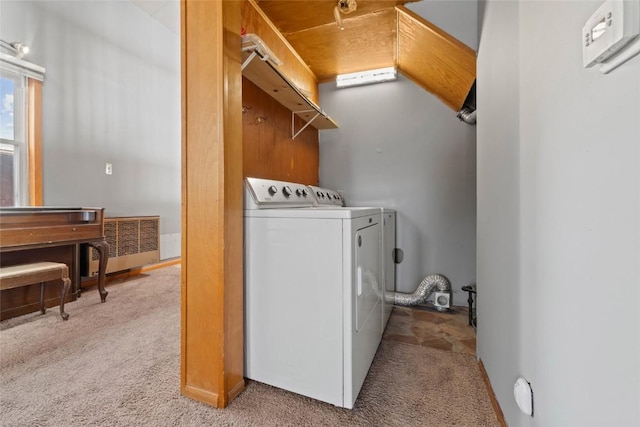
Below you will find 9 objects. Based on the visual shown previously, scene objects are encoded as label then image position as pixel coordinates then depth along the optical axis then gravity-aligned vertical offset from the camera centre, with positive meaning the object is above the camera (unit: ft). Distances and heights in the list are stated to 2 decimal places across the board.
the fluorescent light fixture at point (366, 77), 8.86 +4.59
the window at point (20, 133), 7.89 +2.37
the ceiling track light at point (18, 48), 7.82 +4.84
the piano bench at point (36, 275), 5.87 -1.56
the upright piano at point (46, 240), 6.52 -0.82
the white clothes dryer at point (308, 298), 3.90 -1.40
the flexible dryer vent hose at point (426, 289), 8.29 -2.51
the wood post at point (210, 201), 3.93 +0.14
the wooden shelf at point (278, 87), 4.91 +2.84
